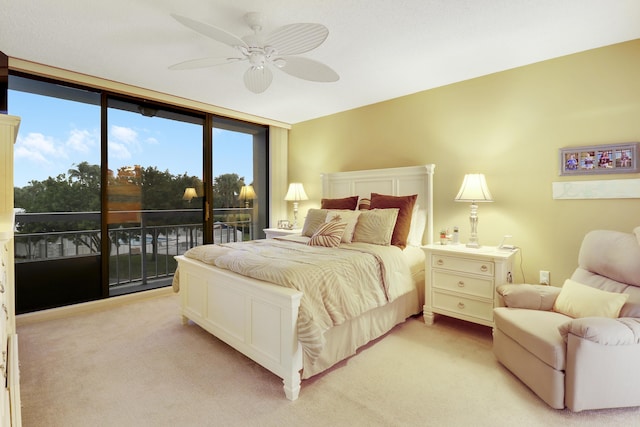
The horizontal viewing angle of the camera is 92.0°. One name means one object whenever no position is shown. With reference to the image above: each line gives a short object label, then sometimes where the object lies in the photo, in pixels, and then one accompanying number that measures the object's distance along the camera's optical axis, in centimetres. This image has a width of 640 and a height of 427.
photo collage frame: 245
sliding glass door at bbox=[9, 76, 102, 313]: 332
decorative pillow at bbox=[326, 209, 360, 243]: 314
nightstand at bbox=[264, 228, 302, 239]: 442
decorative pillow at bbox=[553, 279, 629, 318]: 184
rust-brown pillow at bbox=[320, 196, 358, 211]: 383
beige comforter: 198
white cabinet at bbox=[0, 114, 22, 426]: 129
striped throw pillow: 294
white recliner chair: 165
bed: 193
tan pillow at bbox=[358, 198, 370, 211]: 373
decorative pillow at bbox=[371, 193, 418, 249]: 316
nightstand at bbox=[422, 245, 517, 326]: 262
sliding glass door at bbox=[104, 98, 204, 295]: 375
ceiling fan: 186
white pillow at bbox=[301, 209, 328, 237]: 346
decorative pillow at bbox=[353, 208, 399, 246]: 307
